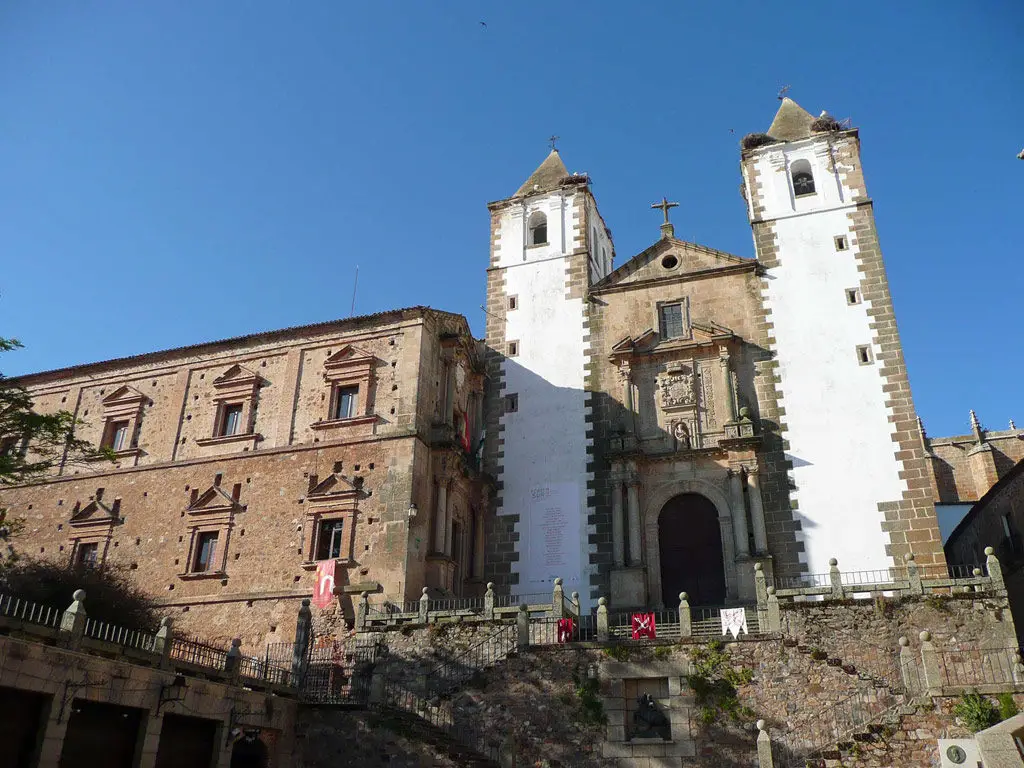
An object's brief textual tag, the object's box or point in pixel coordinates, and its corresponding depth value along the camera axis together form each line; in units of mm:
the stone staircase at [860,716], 16125
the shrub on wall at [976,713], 15469
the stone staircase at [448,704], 18594
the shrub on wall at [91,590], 25153
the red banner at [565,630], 20812
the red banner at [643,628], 20219
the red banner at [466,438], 28309
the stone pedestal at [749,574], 23844
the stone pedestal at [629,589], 24703
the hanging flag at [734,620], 19891
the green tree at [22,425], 20547
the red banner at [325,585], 23844
